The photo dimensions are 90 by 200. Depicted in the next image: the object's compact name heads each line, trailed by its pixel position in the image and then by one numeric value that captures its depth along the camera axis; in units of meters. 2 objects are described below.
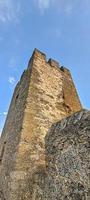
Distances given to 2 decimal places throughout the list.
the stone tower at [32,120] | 2.66
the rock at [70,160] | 1.26
